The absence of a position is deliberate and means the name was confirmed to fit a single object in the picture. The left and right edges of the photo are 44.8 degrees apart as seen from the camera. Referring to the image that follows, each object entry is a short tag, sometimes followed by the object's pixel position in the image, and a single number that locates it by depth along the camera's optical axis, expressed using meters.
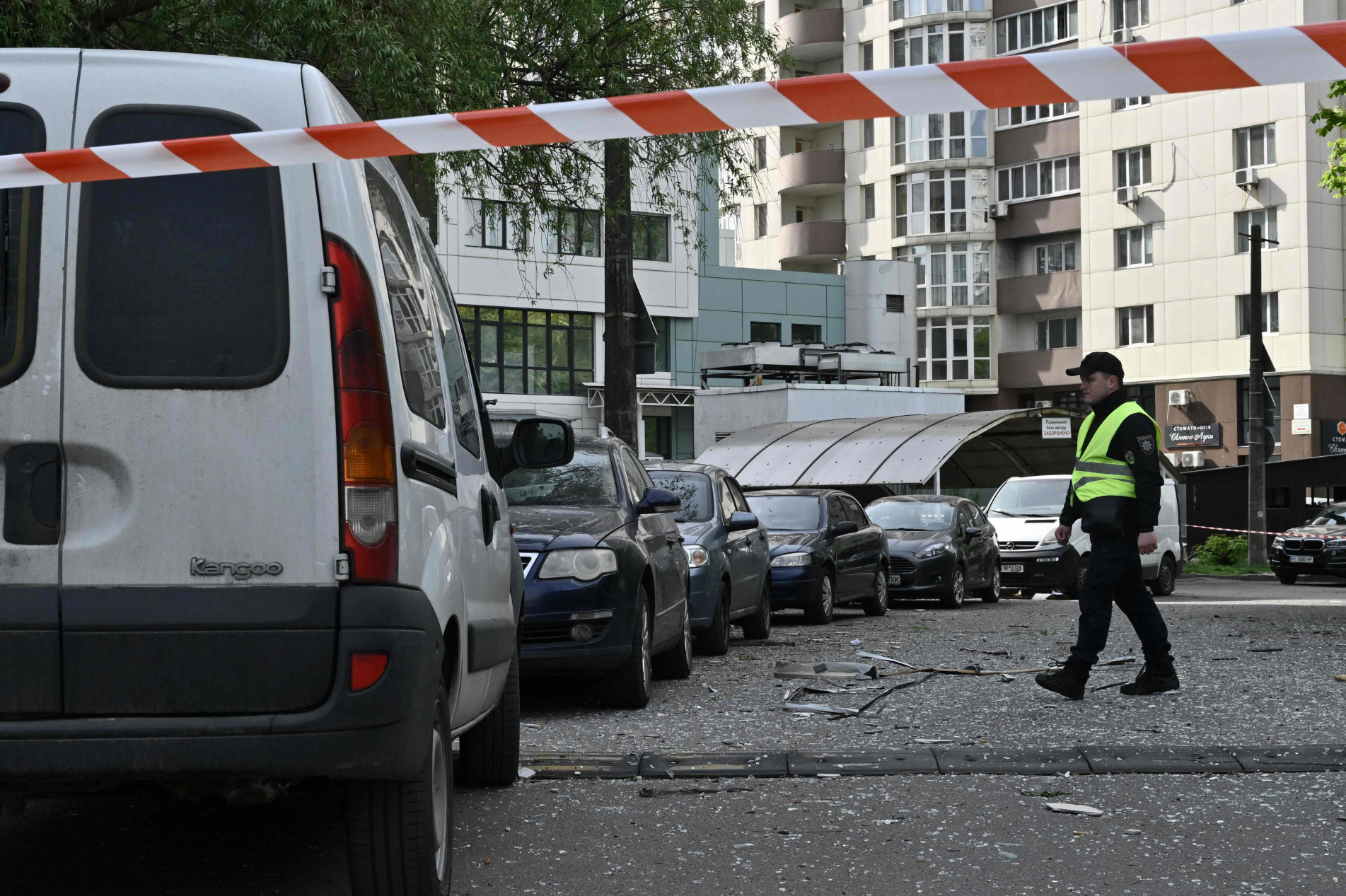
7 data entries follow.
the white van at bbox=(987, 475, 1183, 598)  23.61
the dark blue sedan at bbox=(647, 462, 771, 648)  12.85
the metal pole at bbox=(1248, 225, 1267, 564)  32.12
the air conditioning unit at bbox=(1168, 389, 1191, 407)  51.28
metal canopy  31.88
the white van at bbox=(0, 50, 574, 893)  3.95
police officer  9.20
